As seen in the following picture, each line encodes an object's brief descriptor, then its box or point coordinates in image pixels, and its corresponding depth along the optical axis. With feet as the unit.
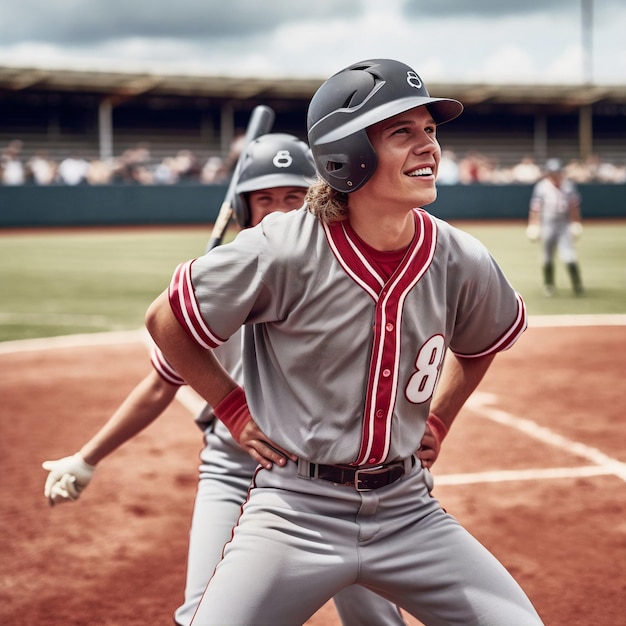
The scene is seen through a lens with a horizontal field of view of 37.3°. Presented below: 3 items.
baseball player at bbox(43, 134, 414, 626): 9.91
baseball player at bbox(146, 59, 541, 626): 7.81
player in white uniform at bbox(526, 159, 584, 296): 43.86
